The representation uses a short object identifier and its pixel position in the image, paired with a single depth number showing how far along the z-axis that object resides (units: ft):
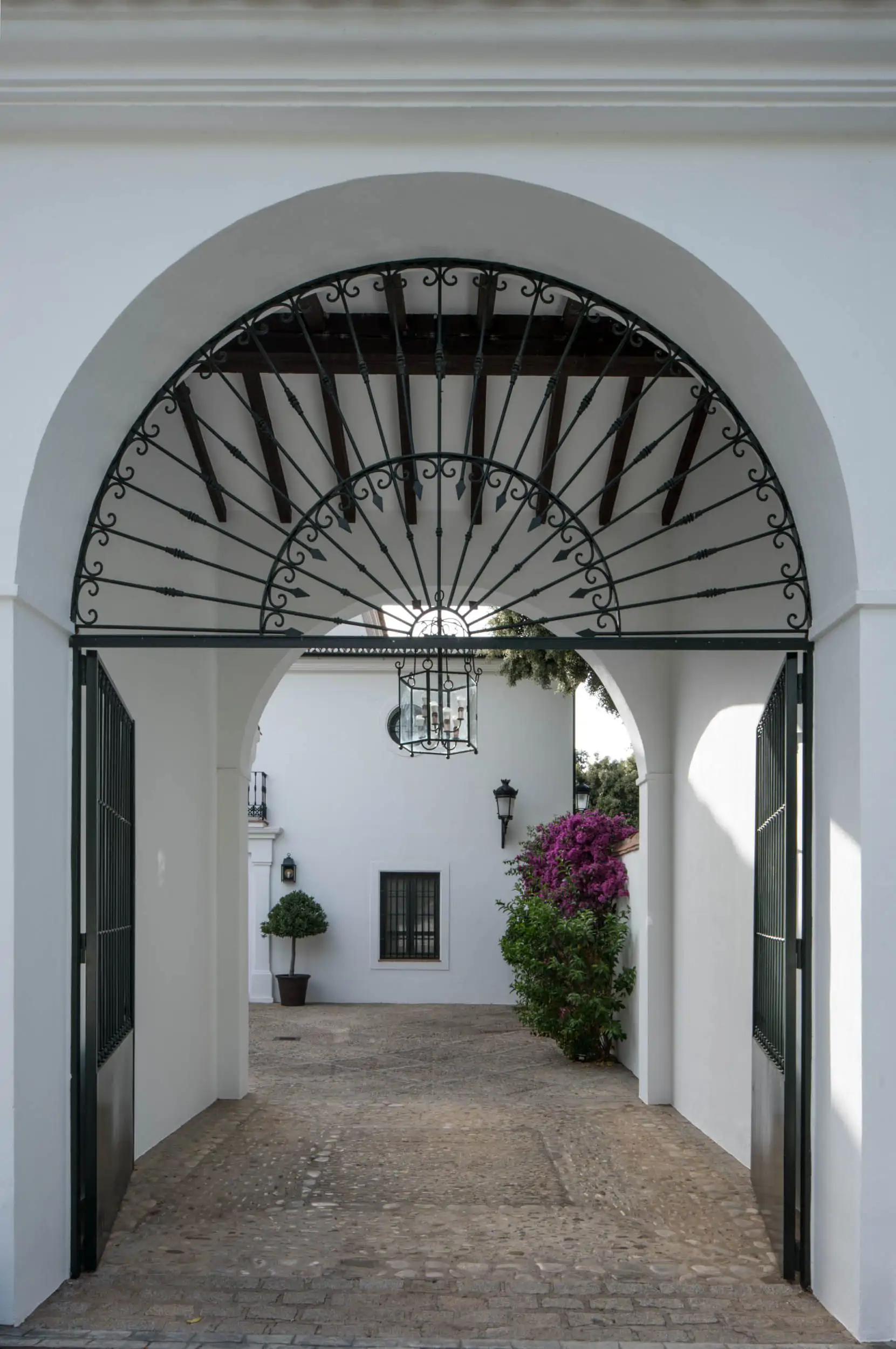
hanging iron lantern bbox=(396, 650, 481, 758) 34.32
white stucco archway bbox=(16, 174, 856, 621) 14.47
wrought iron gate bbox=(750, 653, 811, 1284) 15.19
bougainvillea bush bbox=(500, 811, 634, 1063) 34.68
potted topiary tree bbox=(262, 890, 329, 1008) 53.06
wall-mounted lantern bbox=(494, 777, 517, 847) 54.49
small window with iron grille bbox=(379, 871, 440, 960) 55.16
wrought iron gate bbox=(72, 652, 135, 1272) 15.42
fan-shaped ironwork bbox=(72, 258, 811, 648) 16.16
